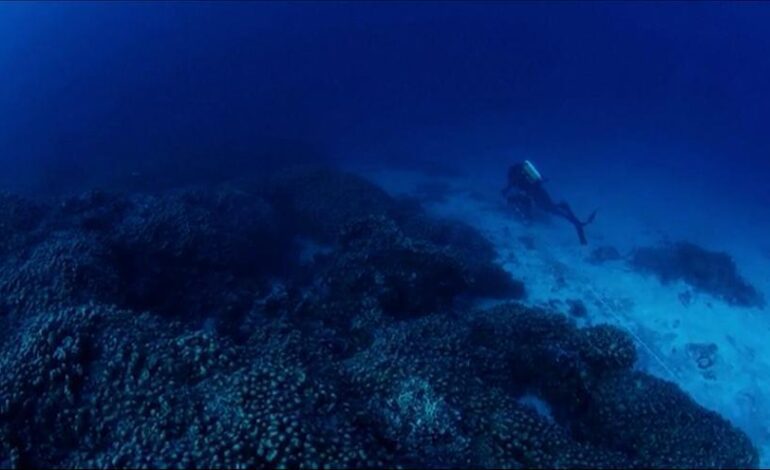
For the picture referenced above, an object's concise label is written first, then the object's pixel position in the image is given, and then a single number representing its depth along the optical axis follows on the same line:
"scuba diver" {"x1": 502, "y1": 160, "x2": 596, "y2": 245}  20.83
